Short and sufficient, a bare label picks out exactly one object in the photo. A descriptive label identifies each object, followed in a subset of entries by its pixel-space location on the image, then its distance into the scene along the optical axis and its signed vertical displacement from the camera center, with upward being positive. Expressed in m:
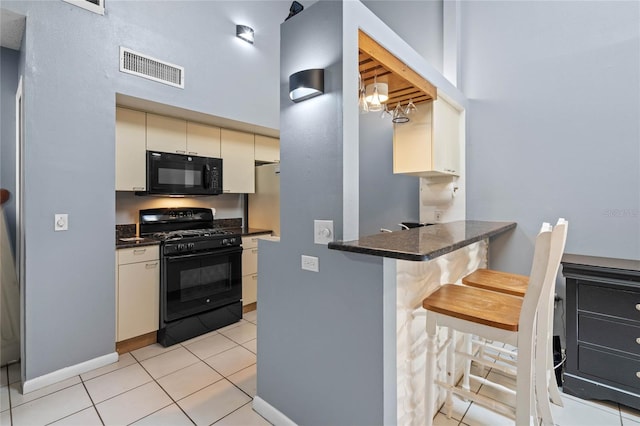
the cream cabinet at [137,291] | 2.55 -0.71
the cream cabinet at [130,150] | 2.71 +0.56
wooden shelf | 1.73 +0.94
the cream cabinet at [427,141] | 2.54 +0.60
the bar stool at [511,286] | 1.80 -0.47
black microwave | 2.90 +0.37
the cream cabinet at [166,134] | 2.93 +0.77
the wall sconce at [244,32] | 3.23 +1.92
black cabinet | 1.85 -0.77
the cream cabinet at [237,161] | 3.53 +0.60
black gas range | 2.76 -0.62
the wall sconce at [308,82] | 1.47 +0.63
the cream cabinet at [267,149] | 3.89 +0.82
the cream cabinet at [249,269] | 3.47 -0.68
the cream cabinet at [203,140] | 3.24 +0.78
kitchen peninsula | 1.30 -0.42
